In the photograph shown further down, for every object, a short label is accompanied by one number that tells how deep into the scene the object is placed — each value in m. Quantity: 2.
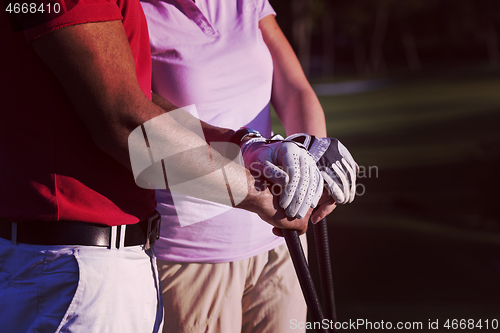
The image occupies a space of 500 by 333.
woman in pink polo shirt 2.67
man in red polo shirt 2.25
